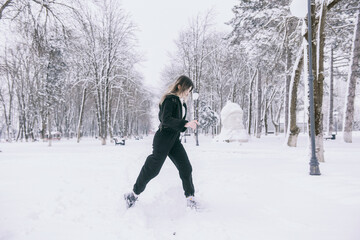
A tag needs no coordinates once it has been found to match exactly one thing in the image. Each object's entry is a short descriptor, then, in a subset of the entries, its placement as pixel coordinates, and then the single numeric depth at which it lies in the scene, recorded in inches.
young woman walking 112.8
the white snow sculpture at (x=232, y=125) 689.6
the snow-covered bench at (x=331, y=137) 695.1
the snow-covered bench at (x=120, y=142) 713.6
